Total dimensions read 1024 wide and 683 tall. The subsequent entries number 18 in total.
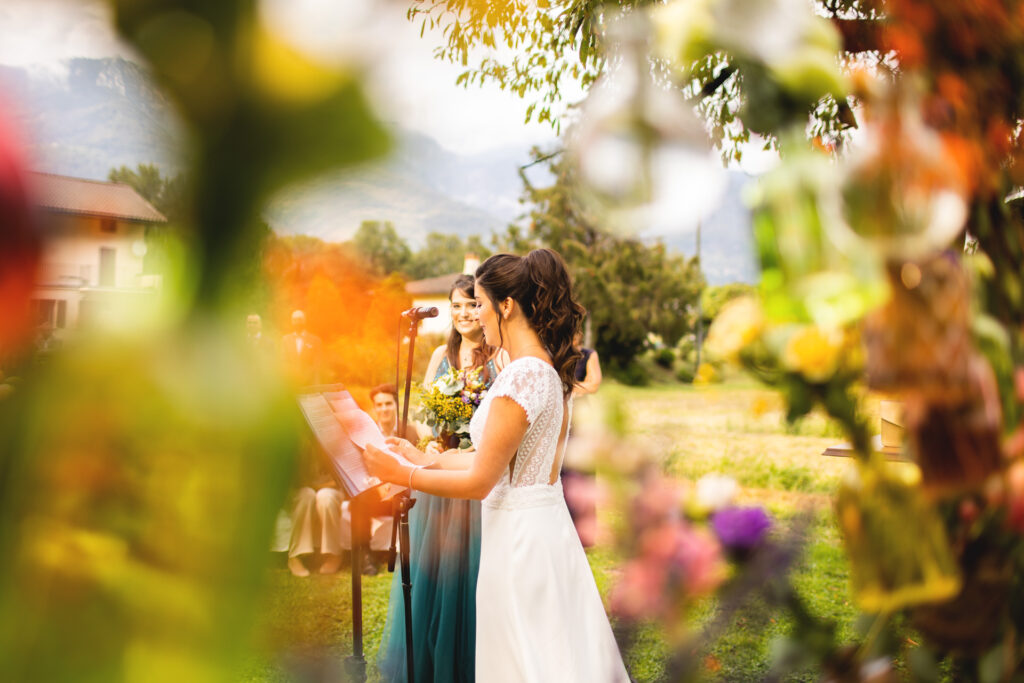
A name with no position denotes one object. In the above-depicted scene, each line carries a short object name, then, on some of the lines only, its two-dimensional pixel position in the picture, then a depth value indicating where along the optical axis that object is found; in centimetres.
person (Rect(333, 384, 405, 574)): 555
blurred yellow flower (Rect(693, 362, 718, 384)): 68
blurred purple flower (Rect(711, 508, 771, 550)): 82
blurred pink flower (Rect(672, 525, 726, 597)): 79
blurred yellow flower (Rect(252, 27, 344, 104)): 25
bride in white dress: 246
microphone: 303
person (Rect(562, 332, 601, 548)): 535
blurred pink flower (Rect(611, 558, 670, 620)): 77
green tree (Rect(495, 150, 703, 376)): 3156
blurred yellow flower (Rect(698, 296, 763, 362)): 71
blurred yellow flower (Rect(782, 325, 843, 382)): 66
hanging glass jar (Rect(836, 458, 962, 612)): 71
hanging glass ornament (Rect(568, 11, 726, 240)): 78
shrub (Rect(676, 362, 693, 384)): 3013
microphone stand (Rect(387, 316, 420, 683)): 330
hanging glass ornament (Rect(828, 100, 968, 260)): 64
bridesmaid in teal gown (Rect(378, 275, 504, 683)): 378
